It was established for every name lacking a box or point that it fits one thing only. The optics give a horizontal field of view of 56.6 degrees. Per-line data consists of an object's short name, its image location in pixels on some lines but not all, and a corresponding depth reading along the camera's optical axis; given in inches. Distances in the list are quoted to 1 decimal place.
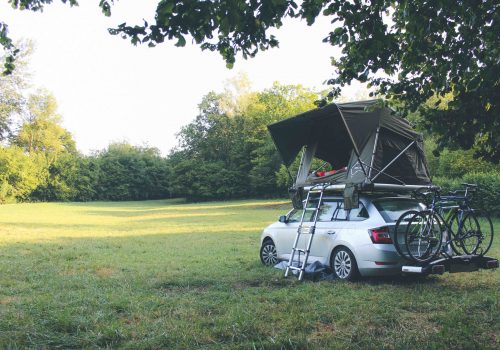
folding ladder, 353.1
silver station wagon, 312.2
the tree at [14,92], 2380.7
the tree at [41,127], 2566.4
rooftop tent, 349.7
